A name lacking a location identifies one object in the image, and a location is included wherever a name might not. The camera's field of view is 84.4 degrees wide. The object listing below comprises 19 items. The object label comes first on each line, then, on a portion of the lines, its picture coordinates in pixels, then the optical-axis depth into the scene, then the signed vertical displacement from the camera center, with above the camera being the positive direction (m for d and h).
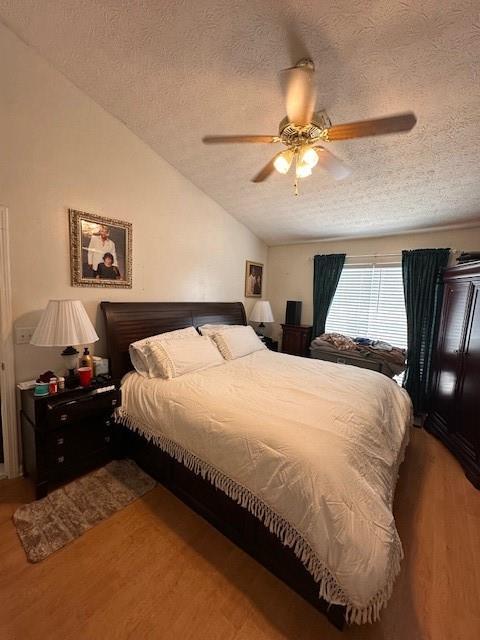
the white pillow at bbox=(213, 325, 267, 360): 3.00 -0.57
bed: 1.11 -0.89
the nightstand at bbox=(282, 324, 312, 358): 4.15 -0.66
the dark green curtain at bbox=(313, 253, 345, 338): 3.95 +0.24
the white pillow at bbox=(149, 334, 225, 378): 2.31 -0.61
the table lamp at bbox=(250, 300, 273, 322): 4.16 -0.27
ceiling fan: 1.27 +0.96
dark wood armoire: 2.35 -0.66
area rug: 1.58 -1.50
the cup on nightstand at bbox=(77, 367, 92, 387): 2.08 -0.70
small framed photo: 4.30 +0.26
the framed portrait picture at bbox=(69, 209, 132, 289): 2.32 +0.34
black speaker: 4.30 -0.24
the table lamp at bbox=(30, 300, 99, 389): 1.88 -0.30
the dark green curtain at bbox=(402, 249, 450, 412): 3.16 -0.10
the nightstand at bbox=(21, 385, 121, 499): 1.84 -1.10
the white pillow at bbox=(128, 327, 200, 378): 2.41 -0.59
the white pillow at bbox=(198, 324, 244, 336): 3.13 -0.43
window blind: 3.53 -0.06
